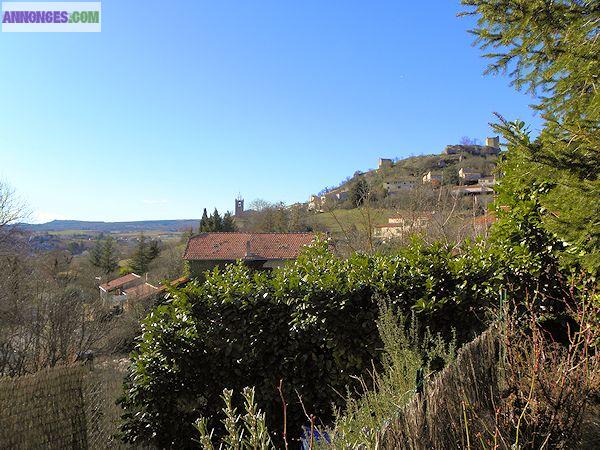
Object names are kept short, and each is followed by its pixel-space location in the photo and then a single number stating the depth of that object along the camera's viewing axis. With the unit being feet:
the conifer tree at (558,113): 10.28
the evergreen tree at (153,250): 136.98
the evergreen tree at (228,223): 149.87
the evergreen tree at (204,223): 148.56
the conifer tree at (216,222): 147.54
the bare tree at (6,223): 51.21
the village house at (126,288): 71.31
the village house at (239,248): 94.17
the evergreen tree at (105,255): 136.36
